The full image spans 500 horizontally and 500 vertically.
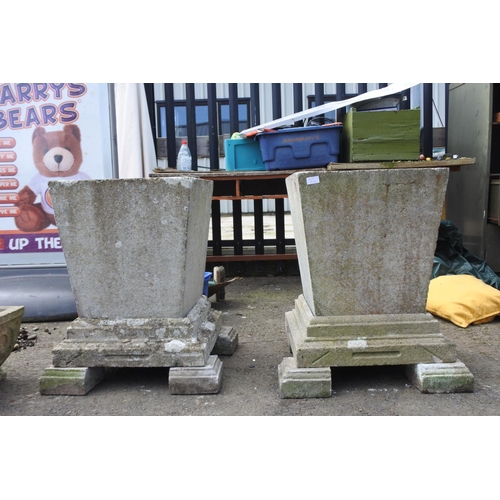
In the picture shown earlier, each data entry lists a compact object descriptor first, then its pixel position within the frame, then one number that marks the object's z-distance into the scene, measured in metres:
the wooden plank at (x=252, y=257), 5.49
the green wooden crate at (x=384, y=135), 4.70
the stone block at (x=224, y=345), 3.24
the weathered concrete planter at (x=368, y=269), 2.54
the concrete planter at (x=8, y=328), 2.65
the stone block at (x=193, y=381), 2.57
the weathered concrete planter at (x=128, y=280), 2.60
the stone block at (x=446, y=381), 2.52
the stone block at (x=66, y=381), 2.60
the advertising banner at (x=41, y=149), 4.59
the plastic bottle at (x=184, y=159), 5.38
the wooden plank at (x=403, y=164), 4.60
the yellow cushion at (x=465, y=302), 3.83
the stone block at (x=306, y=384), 2.50
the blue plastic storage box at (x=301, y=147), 4.89
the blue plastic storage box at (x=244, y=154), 5.23
